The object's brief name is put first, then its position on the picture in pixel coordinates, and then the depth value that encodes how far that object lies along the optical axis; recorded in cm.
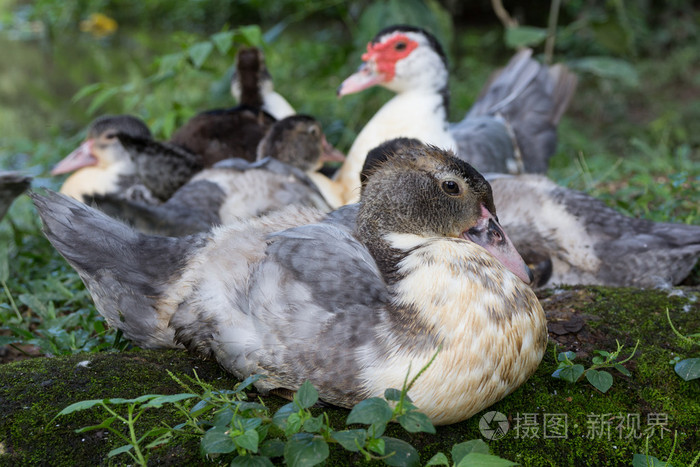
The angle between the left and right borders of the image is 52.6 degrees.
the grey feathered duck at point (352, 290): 230
